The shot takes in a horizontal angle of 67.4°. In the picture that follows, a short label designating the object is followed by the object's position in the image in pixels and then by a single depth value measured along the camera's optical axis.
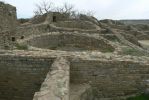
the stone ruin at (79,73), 2.74
